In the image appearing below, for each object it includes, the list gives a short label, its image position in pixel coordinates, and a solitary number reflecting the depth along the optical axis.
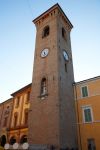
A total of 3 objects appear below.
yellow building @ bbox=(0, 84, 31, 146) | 16.92
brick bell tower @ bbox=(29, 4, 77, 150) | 12.18
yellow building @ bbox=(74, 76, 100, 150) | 12.97
